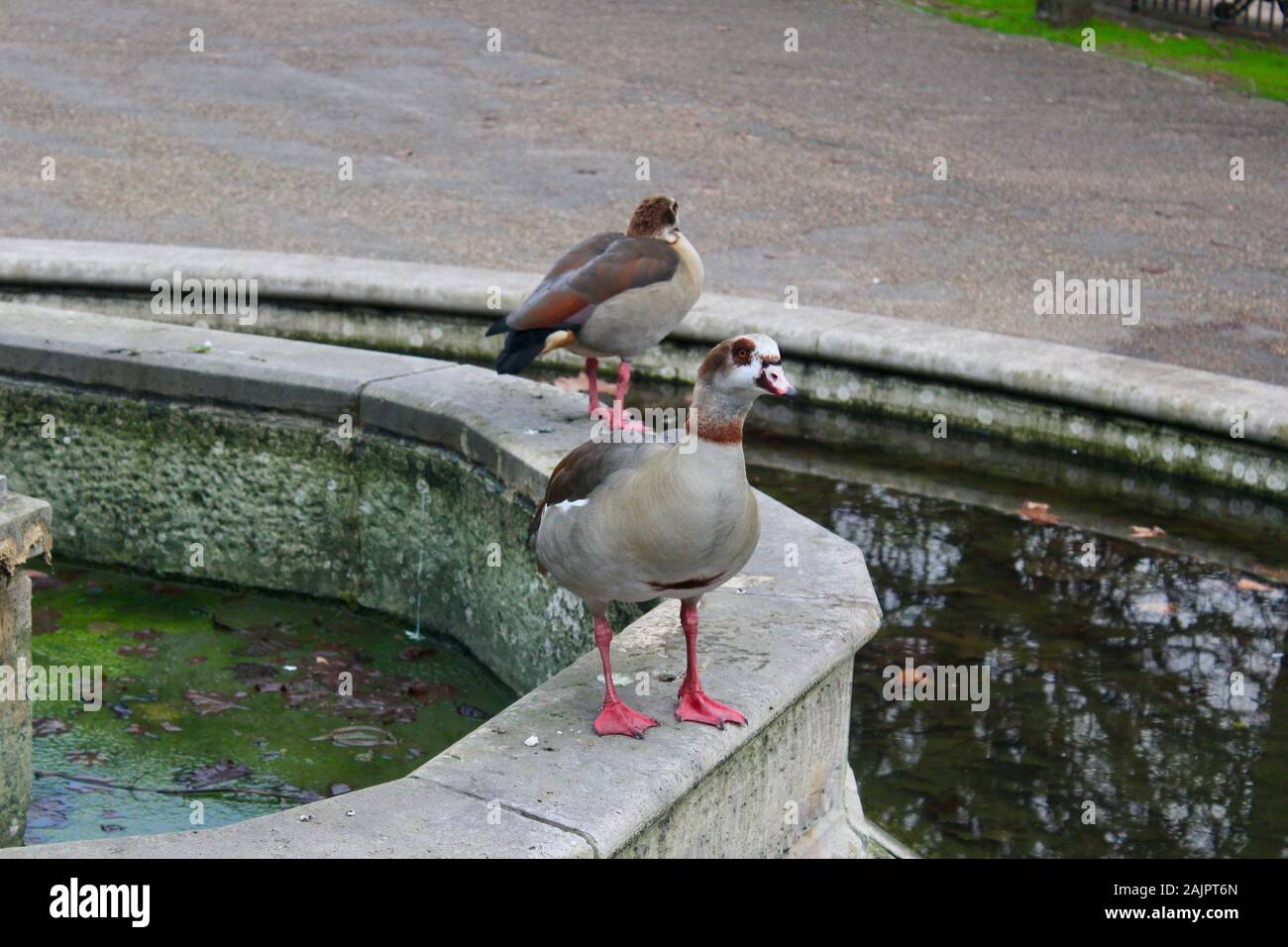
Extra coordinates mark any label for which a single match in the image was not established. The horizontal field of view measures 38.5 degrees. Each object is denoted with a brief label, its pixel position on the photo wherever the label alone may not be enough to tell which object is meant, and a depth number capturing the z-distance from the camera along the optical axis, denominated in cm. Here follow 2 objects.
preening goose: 587
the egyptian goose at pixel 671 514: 375
